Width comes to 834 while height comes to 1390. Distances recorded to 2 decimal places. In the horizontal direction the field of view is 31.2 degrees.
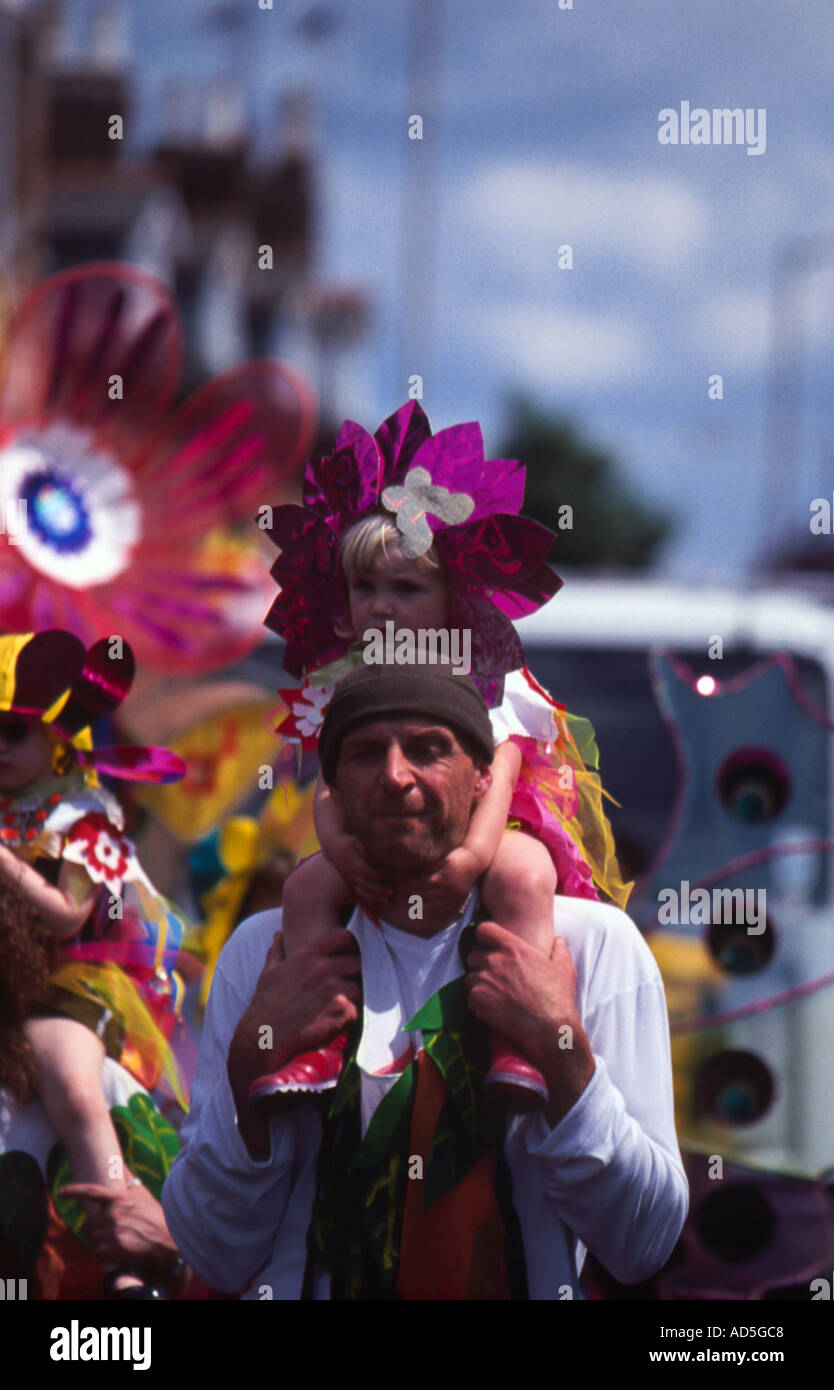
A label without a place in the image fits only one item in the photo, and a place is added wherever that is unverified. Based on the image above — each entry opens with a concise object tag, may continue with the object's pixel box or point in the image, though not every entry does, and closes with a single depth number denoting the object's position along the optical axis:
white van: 3.21
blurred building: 14.84
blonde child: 1.85
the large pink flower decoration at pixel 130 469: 3.27
